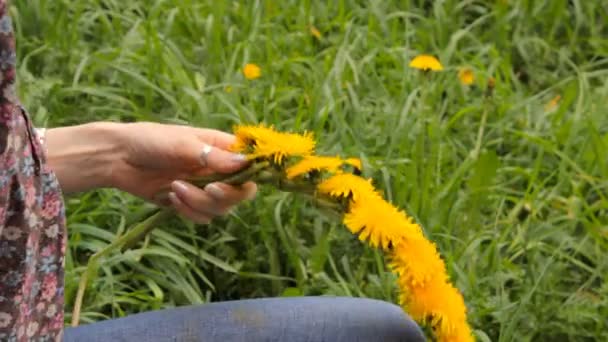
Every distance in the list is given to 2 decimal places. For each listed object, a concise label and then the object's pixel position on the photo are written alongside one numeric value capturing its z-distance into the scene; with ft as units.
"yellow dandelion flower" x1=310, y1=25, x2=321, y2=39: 15.05
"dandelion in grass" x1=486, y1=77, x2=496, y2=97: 13.81
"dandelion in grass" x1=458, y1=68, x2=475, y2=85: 14.32
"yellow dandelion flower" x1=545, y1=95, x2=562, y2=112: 14.74
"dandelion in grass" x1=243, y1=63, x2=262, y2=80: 13.28
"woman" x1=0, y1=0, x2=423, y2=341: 7.00
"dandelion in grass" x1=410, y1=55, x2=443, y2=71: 12.03
